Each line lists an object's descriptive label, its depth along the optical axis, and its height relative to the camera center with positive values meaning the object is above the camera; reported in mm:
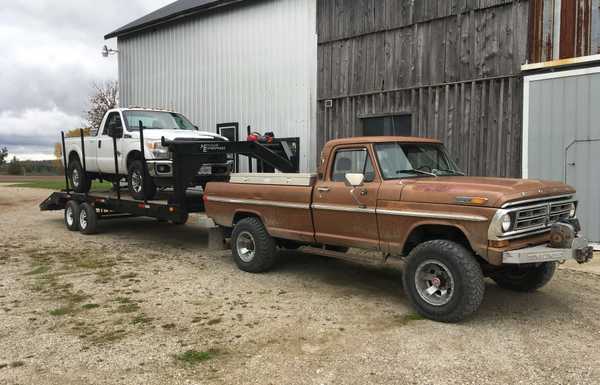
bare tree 38119 +4757
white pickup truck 9570 +184
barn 9086 +1966
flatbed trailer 8680 -243
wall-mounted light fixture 19519 +4386
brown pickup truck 5035 -701
